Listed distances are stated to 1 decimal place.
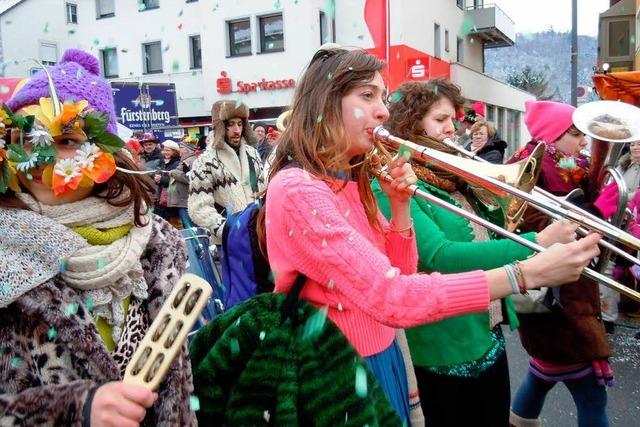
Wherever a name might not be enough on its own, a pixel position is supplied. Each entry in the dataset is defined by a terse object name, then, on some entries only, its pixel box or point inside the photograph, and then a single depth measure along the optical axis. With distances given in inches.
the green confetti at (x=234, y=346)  57.5
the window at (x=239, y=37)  778.8
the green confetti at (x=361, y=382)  55.7
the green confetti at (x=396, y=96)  96.3
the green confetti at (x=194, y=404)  58.6
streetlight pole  455.5
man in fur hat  185.0
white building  722.8
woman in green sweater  78.2
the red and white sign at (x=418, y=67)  525.7
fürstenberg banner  537.1
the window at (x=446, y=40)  863.1
